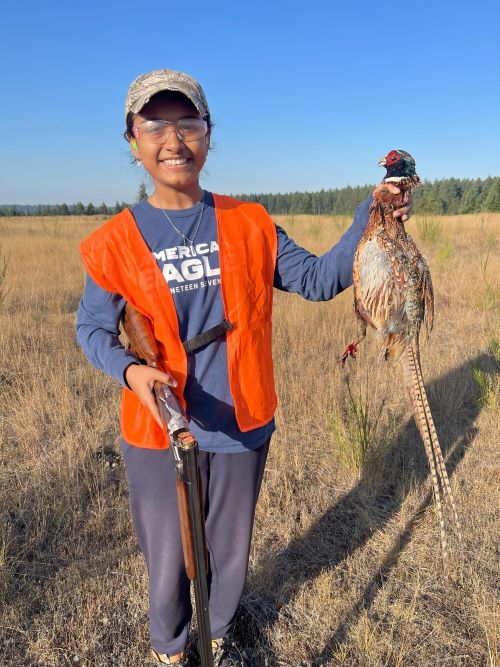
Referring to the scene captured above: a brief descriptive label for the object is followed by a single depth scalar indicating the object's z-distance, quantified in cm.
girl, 151
